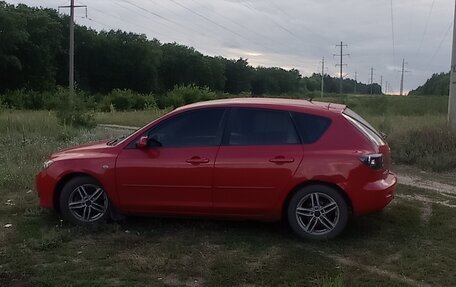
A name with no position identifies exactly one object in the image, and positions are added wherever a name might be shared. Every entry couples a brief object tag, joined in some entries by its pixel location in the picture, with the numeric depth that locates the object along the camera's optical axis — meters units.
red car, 6.14
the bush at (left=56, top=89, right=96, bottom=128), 19.81
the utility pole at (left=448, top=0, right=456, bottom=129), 15.43
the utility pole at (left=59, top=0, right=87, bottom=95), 44.47
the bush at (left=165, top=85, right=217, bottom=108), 68.31
